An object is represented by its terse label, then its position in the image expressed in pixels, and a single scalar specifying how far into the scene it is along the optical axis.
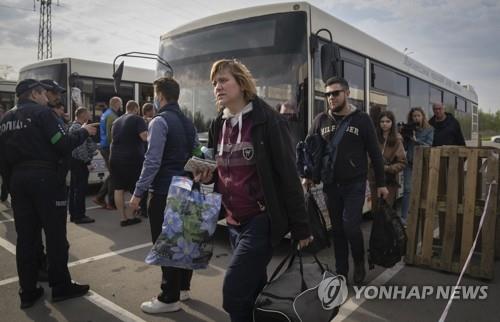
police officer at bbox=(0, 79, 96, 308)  3.43
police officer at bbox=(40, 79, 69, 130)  3.87
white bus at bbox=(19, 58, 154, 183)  8.99
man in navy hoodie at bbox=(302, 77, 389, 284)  3.77
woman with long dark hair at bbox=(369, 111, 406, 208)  5.52
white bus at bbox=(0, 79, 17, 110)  13.51
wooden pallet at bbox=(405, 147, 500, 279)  4.18
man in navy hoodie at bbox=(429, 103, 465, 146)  6.44
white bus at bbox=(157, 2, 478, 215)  4.81
